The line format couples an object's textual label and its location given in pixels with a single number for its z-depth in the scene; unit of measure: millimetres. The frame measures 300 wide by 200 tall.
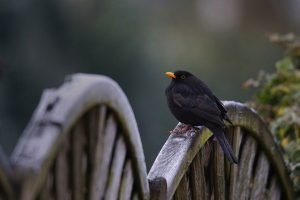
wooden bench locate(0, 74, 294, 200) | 4832
